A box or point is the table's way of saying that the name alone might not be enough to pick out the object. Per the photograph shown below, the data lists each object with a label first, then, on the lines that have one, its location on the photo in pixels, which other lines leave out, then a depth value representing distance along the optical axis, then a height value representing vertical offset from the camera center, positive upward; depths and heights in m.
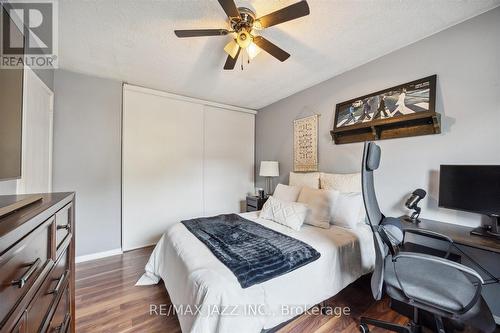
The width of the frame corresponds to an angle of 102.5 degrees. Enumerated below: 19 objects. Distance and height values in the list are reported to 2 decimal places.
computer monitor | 1.49 -0.17
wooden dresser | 0.53 -0.36
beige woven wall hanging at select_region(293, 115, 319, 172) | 3.12 +0.37
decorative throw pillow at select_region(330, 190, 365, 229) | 2.14 -0.46
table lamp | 3.62 -0.05
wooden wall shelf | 1.94 +0.45
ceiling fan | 1.37 +1.07
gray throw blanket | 1.36 -0.66
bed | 1.18 -0.84
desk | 1.33 -0.50
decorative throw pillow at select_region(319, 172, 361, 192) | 2.40 -0.18
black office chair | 1.06 -0.70
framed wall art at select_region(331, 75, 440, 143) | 1.97 +0.61
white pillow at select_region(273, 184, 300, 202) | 2.72 -0.37
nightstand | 3.56 -0.67
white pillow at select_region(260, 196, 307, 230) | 2.17 -0.53
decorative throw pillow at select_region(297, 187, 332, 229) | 2.21 -0.46
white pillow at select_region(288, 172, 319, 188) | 2.84 -0.19
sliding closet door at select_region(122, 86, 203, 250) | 3.06 +0.02
